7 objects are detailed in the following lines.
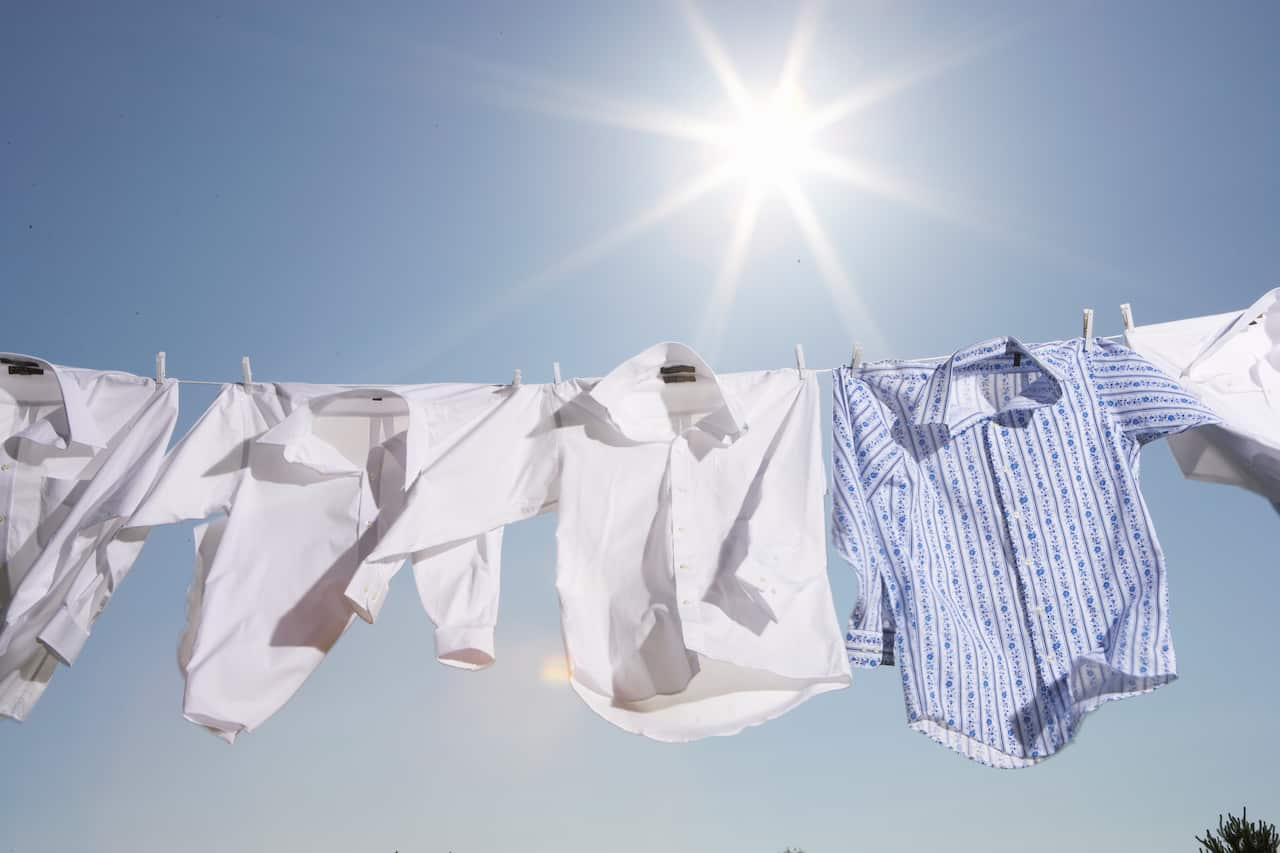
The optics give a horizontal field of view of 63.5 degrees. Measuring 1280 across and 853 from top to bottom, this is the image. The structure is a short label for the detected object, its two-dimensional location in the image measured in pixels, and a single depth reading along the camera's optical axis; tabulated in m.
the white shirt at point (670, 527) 2.85
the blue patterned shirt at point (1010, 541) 2.86
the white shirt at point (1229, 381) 3.13
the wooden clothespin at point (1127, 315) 3.14
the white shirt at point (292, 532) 2.95
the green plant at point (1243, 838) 4.29
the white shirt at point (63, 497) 2.97
